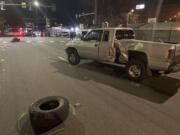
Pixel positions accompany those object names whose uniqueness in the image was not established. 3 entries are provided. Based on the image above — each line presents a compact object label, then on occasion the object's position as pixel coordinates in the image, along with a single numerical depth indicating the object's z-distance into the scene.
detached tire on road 2.36
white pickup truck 3.92
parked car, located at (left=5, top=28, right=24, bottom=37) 32.81
